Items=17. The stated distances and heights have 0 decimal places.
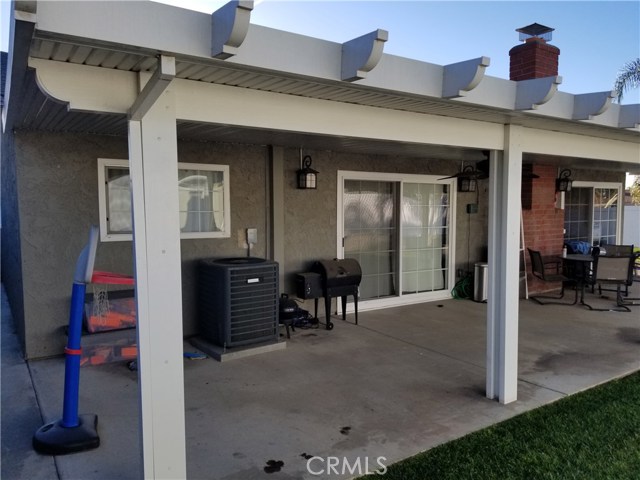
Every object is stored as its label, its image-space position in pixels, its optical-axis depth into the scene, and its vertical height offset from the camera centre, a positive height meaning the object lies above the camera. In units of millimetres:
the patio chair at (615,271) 7648 -861
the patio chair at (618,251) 8846 -654
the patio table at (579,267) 8031 -922
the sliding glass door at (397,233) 7426 -263
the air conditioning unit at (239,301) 5195 -902
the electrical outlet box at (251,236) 6227 -230
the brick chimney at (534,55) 7645 +2542
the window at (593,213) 10430 +57
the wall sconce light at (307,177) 6488 +529
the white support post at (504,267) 4023 -426
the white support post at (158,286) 2383 -337
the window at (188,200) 5328 +213
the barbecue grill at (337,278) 6328 -783
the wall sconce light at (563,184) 9203 +596
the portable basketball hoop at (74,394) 3111 -1169
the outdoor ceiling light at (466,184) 8320 +553
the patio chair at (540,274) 7992 -962
